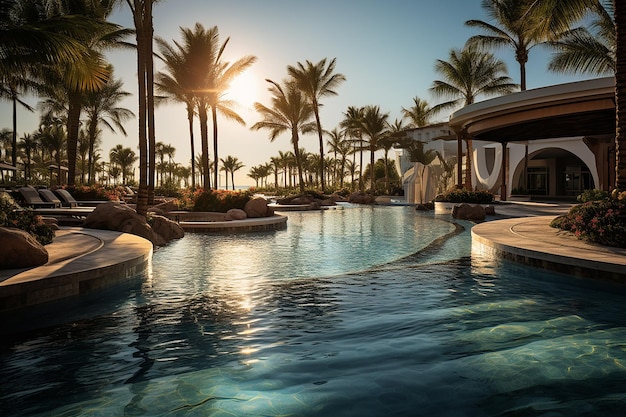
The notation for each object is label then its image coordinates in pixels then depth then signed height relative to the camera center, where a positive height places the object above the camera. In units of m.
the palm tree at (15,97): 25.98 +8.34
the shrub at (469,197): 23.44 -0.12
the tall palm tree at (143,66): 14.02 +4.91
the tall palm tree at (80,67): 12.20 +5.22
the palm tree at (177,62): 25.92 +8.63
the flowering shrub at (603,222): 8.42 -0.64
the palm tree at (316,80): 39.75 +11.26
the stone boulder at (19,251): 6.33 -0.75
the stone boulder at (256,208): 18.75 -0.42
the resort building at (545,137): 15.66 +3.34
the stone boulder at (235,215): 17.86 -0.69
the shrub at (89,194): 25.03 +0.44
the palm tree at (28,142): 58.11 +9.01
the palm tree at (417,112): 56.38 +11.38
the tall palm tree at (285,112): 40.16 +8.47
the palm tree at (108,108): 36.31 +8.45
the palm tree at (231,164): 106.75 +8.92
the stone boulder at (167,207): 19.75 -0.34
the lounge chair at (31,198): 17.56 +0.18
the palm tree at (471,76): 30.81 +8.81
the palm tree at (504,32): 26.97 +10.77
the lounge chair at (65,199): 20.05 +0.13
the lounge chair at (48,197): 18.25 +0.22
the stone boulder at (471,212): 19.66 -0.82
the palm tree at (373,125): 46.25 +7.94
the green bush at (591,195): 12.54 -0.07
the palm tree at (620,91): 9.39 +2.28
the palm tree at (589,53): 18.88 +6.39
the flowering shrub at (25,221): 8.48 -0.40
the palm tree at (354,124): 47.28 +8.35
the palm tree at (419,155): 38.73 +3.86
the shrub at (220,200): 19.36 -0.04
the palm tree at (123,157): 81.44 +8.81
